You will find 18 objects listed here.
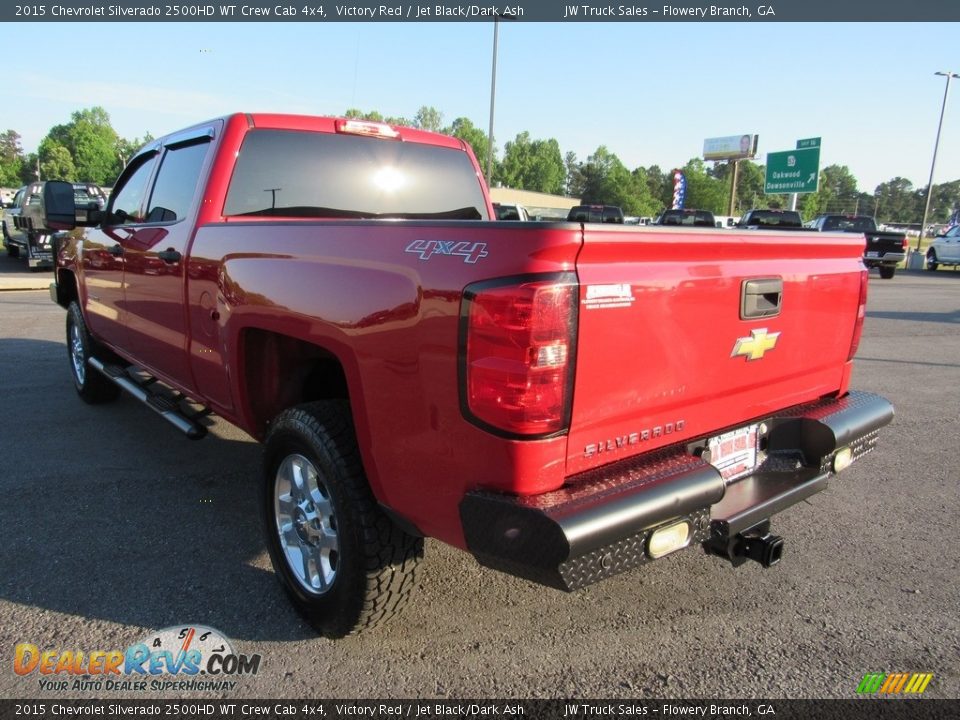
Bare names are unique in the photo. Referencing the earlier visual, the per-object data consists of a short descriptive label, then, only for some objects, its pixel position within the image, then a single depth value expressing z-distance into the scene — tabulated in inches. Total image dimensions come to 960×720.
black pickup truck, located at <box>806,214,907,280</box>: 837.8
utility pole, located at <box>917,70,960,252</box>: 1352.1
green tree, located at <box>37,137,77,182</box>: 3890.3
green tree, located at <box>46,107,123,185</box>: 4291.3
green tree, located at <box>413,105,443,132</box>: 3727.9
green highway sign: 1497.3
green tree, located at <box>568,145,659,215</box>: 4013.3
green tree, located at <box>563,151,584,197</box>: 5157.5
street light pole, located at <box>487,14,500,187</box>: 1071.1
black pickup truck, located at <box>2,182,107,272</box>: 615.8
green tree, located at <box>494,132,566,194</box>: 4879.4
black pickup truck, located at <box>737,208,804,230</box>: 913.8
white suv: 1024.9
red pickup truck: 74.2
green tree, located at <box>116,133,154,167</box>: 4538.4
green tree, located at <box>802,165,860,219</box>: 4488.2
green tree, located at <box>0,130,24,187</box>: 4060.5
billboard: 2498.8
